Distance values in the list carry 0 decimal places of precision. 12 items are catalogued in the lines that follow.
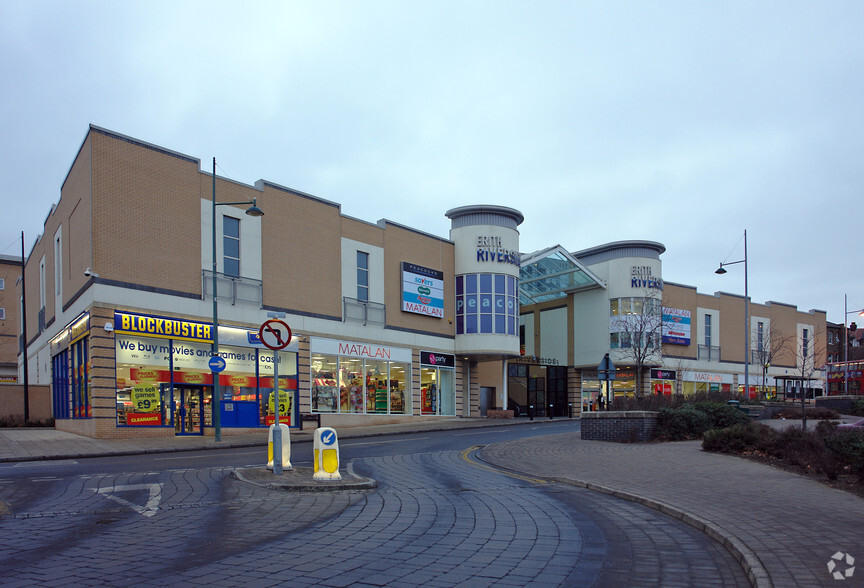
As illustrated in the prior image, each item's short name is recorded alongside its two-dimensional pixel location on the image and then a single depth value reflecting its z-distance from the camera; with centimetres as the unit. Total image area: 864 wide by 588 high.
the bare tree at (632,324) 4775
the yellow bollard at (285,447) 1260
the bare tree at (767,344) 5603
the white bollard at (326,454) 1165
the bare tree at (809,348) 6619
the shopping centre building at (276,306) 2495
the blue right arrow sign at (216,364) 2314
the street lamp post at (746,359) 3902
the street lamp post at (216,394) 2352
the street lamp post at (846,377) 4332
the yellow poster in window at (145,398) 2491
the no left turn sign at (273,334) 1238
